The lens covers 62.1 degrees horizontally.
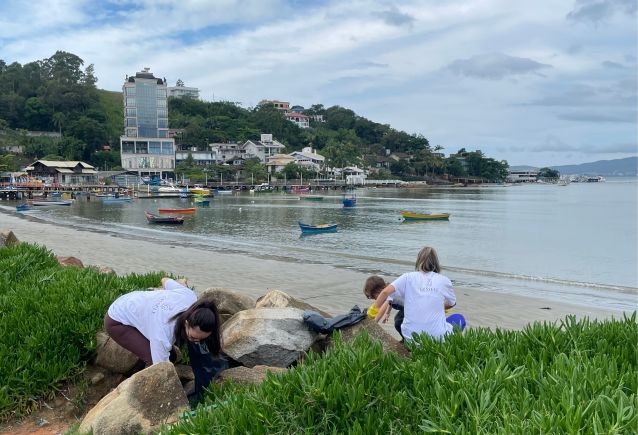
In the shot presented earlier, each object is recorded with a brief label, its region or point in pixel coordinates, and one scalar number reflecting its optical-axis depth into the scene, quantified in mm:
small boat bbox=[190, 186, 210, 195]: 95406
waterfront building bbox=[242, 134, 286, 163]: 132625
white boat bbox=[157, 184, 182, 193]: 94250
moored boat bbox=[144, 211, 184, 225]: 45688
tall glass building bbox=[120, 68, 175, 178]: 113812
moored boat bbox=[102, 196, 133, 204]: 77750
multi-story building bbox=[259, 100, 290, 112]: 192125
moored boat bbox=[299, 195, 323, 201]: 92125
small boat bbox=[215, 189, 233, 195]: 105050
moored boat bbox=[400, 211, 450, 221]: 50969
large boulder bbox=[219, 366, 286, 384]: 5312
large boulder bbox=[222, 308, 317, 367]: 5973
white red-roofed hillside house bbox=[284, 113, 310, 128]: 181962
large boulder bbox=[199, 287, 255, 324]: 7531
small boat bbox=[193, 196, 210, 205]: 74250
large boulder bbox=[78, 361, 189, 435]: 4414
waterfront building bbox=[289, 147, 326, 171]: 133000
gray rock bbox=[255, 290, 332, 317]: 7242
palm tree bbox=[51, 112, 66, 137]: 126500
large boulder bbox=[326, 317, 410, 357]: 5781
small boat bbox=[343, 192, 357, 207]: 69631
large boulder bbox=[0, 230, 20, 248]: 12461
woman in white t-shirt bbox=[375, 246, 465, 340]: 6000
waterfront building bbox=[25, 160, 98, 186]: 97000
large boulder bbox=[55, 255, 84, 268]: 11881
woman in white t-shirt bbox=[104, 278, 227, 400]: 5074
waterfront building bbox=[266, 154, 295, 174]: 126938
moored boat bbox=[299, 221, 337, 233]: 38500
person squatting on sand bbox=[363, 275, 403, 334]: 6523
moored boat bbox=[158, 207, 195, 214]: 53444
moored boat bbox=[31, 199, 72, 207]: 69419
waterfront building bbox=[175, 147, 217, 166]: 123000
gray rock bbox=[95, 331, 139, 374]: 6328
